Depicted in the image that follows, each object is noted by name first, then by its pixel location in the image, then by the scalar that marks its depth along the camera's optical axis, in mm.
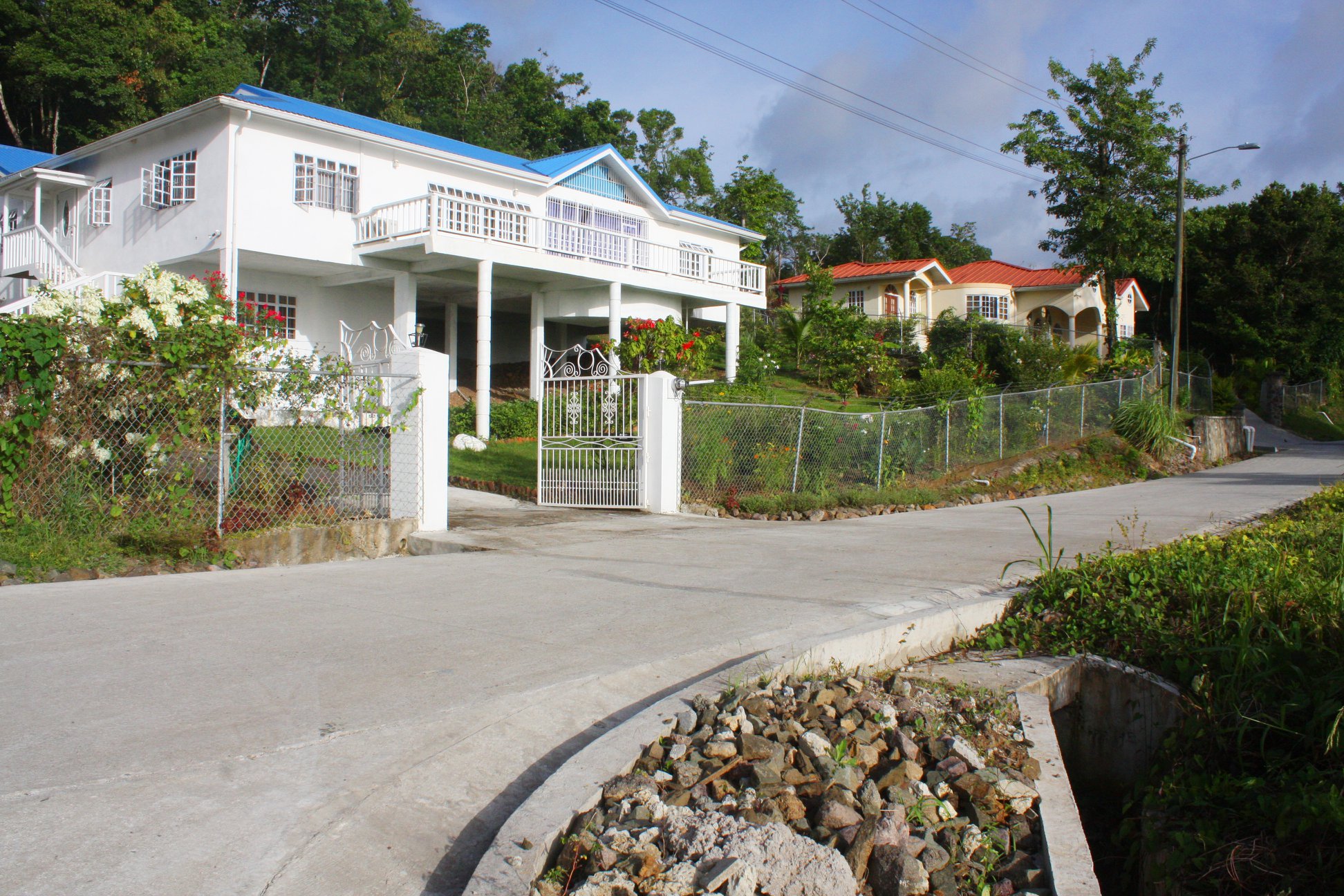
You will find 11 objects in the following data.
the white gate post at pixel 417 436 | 9523
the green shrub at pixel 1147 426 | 21125
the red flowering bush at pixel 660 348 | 19984
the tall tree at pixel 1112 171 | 29219
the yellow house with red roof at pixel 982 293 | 42375
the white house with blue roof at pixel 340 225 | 19609
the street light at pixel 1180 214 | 24328
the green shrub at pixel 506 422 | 20719
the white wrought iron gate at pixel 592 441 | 12438
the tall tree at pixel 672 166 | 50812
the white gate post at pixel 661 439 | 12211
